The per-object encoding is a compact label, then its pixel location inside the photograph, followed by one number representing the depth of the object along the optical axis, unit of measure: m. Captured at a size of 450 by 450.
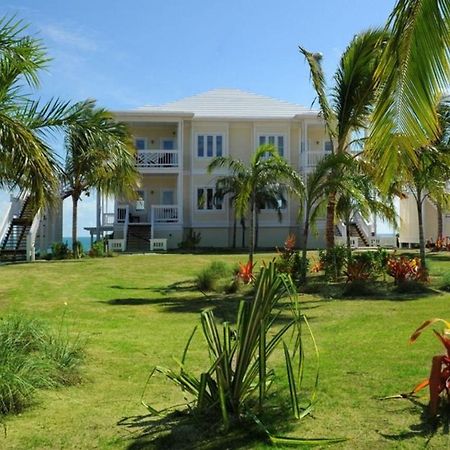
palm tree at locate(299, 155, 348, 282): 15.98
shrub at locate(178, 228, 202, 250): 32.22
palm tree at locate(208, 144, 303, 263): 17.51
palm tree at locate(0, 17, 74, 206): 9.11
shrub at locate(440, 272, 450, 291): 15.91
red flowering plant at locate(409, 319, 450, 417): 4.91
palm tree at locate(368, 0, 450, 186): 5.59
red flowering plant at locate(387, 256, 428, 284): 16.48
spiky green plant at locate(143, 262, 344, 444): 4.98
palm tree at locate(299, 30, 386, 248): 16.23
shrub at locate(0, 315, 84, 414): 5.93
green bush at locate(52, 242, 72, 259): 26.45
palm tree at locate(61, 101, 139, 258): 11.23
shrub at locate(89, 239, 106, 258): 27.09
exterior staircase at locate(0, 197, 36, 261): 27.44
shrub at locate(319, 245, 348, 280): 17.72
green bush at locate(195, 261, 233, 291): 16.84
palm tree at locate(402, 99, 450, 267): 16.19
